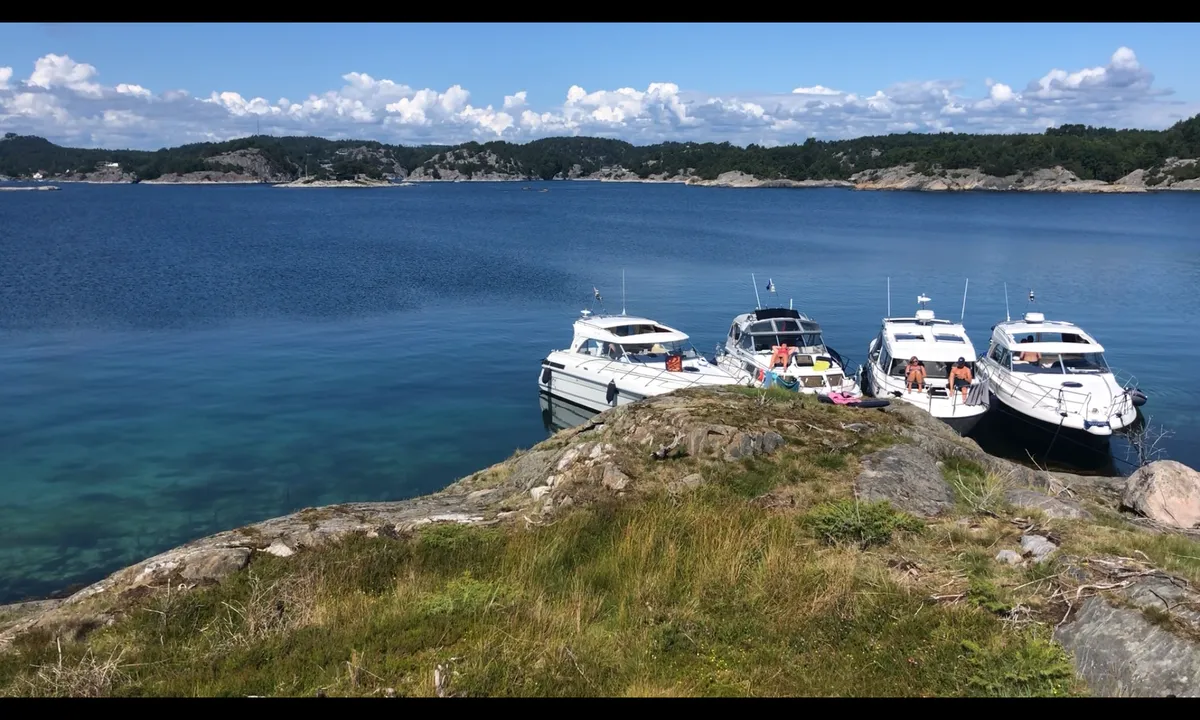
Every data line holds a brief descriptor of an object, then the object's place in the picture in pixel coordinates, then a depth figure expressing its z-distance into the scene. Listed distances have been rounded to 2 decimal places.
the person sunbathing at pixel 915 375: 24.56
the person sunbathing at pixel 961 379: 24.09
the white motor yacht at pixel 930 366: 23.44
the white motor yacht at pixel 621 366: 25.91
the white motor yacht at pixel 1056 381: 22.91
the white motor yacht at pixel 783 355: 24.47
